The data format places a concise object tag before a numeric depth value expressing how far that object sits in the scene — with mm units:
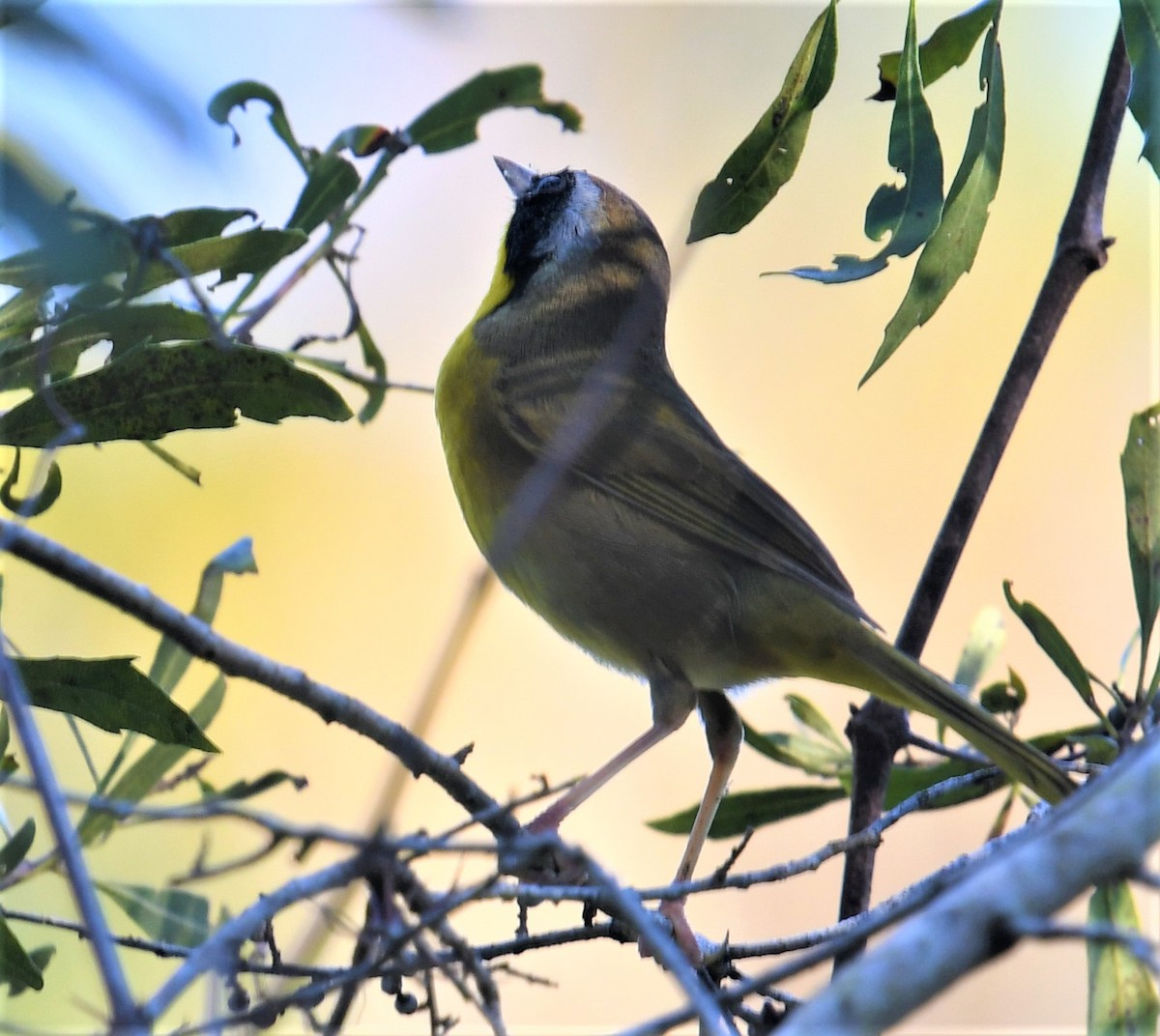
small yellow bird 5926
